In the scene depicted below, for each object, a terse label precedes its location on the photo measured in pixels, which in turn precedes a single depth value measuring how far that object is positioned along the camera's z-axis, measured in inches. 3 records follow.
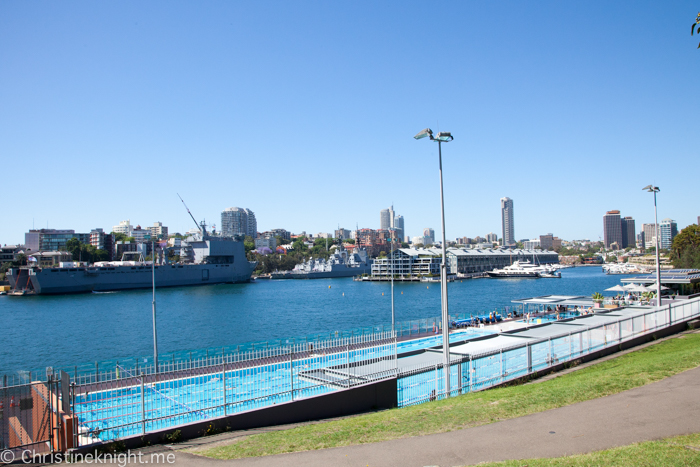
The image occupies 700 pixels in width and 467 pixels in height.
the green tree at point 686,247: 3116.1
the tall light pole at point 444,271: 478.3
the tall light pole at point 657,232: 955.3
